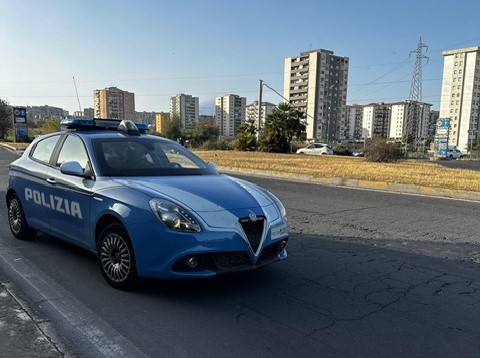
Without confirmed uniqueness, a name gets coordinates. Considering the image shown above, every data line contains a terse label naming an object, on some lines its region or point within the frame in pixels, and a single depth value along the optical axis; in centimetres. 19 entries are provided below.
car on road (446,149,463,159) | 4785
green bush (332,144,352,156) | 4702
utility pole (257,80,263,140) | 3964
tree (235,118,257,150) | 3891
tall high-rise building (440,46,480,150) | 9097
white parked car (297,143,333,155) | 3822
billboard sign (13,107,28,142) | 6214
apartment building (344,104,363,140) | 16565
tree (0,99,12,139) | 8409
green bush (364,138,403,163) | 2314
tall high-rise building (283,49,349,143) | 11425
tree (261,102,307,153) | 3747
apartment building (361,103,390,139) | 15962
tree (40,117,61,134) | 6671
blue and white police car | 365
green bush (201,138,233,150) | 4122
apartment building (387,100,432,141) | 13812
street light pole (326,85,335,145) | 10439
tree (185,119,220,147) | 6274
